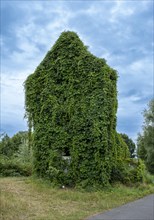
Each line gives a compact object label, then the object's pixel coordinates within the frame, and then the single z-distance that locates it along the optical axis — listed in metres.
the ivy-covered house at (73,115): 15.54
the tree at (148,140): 40.88
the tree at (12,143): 30.62
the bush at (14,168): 18.89
